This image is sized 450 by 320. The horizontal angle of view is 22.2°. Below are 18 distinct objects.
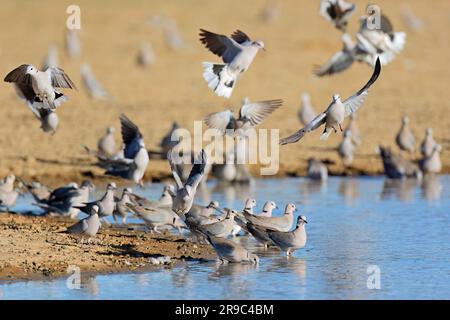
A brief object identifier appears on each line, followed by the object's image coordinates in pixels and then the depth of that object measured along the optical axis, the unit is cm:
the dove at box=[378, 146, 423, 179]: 1617
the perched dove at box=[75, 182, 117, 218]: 1198
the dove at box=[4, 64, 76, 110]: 1125
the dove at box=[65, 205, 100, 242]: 1070
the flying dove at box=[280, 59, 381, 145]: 1093
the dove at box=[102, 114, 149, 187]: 1320
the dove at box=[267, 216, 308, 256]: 1054
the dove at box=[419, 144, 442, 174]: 1661
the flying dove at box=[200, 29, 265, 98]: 1220
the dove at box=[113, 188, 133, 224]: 1267
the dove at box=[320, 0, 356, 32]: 1369
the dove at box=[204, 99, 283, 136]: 1273
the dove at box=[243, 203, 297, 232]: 1118
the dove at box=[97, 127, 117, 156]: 1677
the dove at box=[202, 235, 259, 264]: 1006
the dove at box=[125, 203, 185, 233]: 1202
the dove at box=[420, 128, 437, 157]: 1695
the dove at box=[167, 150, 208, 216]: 1108
